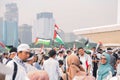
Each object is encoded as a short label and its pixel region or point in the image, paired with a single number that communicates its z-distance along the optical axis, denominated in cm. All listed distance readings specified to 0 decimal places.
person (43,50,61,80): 574
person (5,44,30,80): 353
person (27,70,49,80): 207
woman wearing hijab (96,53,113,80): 457
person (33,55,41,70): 632
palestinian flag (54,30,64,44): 1223
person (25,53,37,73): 399
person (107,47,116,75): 533
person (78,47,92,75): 710
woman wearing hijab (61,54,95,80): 314
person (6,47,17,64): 551
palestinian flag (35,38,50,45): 1448
